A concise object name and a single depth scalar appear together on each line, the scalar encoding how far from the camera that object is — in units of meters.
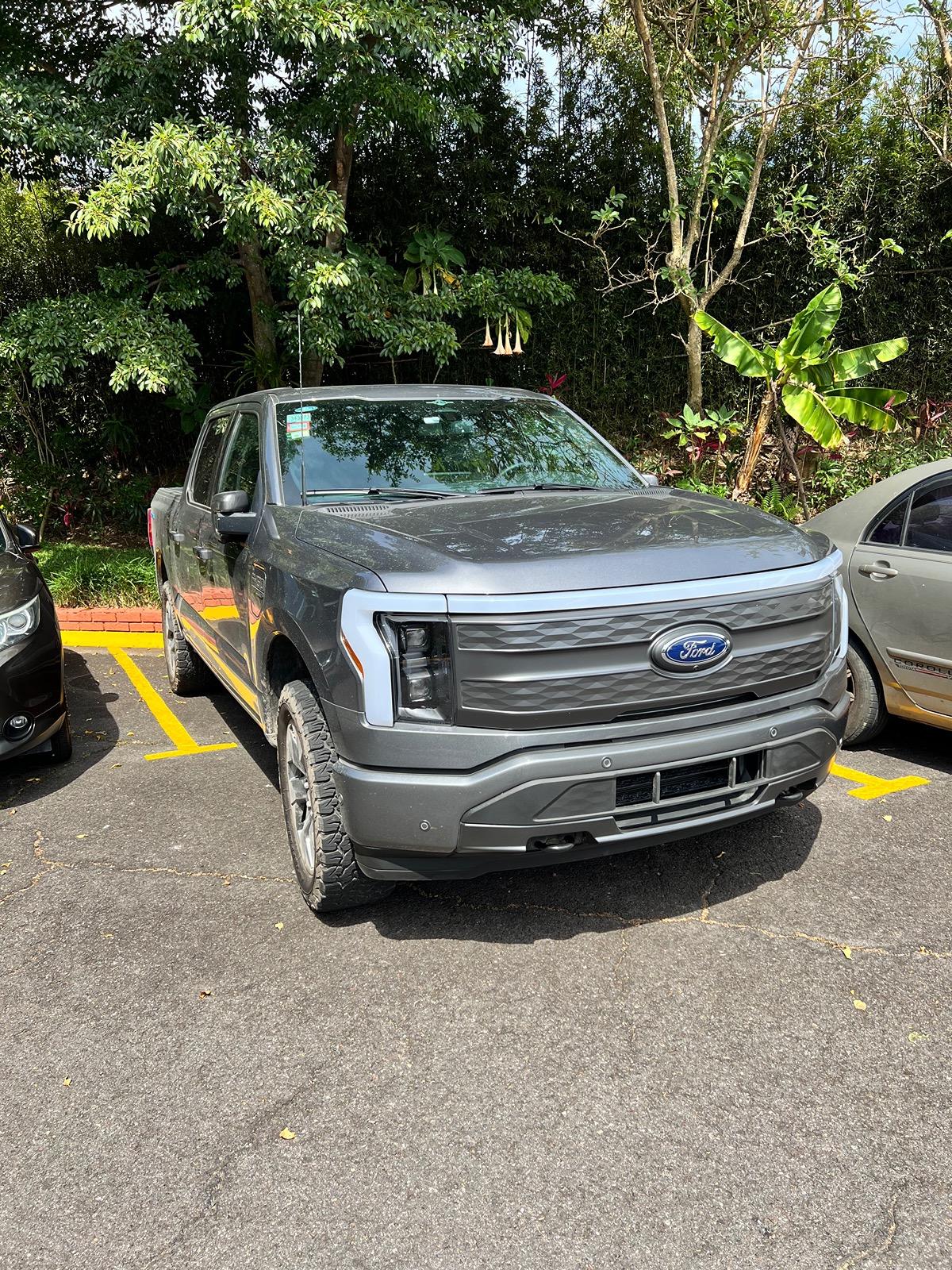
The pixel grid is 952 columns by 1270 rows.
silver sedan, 4.69
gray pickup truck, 2.94
